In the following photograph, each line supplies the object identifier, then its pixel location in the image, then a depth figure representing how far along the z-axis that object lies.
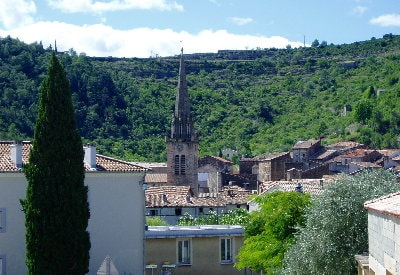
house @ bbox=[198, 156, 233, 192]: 101.38
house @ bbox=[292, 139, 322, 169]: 99.44
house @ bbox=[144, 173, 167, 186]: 92.61
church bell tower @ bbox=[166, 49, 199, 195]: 92.84
